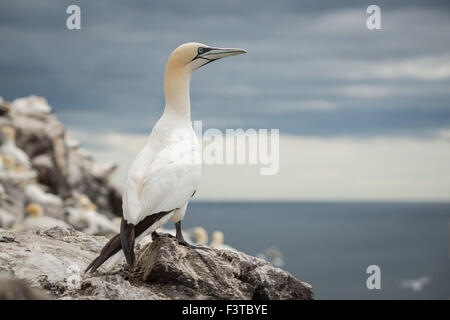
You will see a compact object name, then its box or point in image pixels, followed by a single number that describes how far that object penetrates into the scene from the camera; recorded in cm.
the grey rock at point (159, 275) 557
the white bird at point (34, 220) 1566
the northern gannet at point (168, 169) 561
